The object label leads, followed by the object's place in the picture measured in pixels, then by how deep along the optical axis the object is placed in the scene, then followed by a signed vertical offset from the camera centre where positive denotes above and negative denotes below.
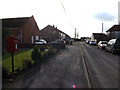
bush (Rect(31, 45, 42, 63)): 7.59 -0.92
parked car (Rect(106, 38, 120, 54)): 13.72 -0.55
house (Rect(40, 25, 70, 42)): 28.00 +1.52
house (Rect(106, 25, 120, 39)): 43.66 +5.09
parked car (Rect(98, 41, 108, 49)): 20.31 -0.63
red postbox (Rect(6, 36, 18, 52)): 5.43 -0.07
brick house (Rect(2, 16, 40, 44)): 23.31 +3.18
